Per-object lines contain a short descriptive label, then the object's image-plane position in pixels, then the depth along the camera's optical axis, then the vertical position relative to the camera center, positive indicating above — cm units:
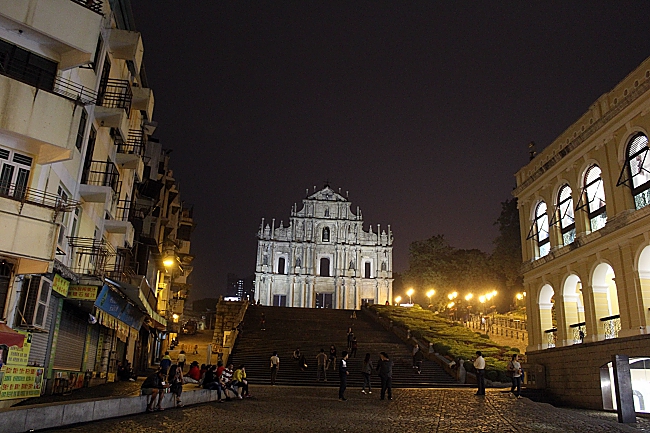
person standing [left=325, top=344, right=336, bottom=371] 2729 +53
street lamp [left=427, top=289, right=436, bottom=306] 5953 +858
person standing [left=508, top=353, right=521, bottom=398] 2009 +3
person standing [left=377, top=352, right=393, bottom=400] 1719 -7
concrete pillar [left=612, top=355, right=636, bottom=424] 1317 -22
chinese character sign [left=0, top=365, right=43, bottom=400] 1330 -63
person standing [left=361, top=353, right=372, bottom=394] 1850 +7
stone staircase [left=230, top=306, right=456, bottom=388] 2633 +139
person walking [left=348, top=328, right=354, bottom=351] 3197 +169
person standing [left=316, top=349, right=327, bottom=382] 2512 +24
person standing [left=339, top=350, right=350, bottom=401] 1716 -34
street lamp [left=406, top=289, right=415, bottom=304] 6391 +919
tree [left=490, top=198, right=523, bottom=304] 4347 +1061
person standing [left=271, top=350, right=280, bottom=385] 2398 +2
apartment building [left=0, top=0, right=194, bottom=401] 1365 +536
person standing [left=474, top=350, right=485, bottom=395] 1952 +3
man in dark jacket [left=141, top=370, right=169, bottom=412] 1275 -59
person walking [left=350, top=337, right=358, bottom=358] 3014 +111
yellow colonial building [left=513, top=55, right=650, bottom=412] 1792 +484
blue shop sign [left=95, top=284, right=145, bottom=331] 1825 +198
